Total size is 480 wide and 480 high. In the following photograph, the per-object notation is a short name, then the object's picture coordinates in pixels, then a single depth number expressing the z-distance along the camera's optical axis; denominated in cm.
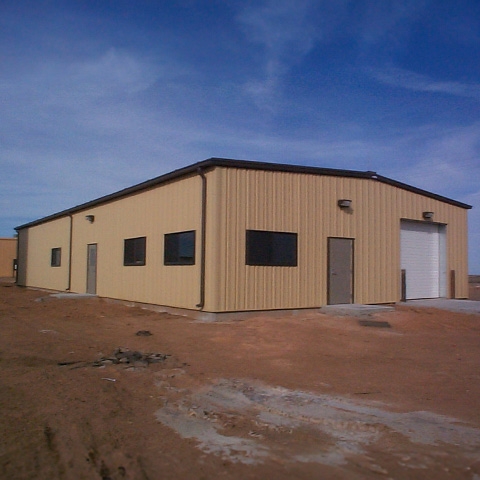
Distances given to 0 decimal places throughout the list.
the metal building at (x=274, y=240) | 1320
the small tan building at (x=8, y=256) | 4541
